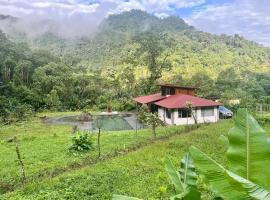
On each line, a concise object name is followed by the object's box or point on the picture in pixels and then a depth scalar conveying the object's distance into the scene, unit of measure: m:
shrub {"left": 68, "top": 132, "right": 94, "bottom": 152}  10.86
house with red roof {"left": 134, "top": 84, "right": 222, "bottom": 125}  16.55
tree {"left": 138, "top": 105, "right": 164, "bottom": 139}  12.18
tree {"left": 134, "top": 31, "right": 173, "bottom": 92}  24.26
